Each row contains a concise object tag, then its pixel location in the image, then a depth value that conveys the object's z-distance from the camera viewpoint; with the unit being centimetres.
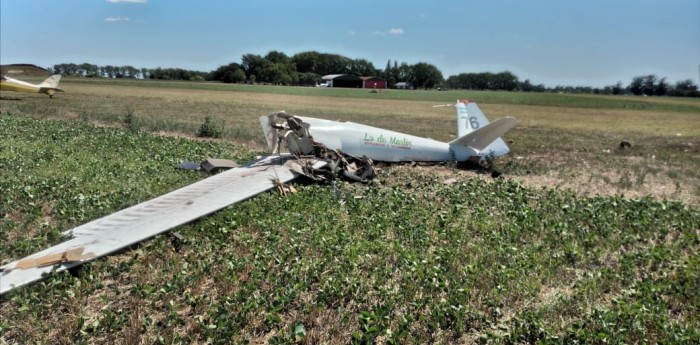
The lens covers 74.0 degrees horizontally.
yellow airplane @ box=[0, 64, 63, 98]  3441
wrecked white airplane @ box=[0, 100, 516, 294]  479
